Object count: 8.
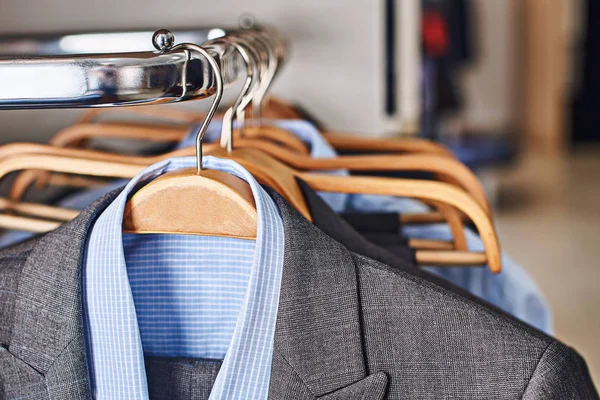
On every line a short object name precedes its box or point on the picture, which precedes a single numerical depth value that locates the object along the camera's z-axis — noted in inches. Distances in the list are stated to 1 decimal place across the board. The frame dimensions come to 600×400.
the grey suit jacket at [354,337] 30.1
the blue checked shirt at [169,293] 30.5
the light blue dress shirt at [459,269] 39.4
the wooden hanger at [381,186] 35.0
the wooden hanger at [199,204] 30.6
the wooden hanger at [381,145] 43.6
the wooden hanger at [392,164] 37.8
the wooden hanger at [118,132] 44.2
